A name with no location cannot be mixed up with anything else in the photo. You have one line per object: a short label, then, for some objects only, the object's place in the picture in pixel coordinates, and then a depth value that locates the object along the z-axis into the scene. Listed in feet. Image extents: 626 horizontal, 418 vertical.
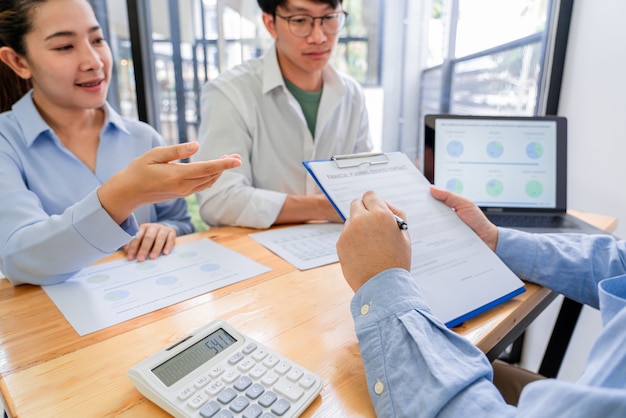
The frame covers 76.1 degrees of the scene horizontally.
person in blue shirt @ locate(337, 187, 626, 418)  1.05
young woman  2.24
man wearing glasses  3.57
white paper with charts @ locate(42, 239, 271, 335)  2.08
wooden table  1.49
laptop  3.58
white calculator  1.39
